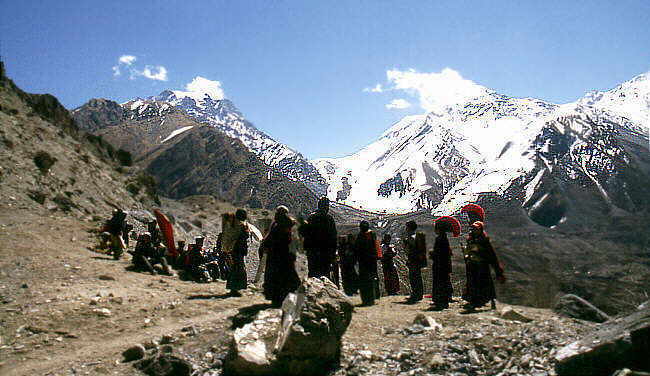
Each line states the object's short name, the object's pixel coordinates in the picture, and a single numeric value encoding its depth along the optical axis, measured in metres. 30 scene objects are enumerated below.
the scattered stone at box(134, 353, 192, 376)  5.42
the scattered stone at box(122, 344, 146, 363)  5.81
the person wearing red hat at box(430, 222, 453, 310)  8.52
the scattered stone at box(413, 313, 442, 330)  6.33
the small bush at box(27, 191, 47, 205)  16.86
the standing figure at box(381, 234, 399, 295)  11.73
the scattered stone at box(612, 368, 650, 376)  3.59
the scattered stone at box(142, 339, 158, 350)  6.03
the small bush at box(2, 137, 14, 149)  19.54
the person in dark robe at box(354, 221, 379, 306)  9.25
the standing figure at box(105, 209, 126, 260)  13.10
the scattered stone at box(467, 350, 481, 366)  5.07
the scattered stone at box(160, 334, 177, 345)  6.16
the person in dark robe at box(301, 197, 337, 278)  8.25
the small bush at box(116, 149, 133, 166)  43.30
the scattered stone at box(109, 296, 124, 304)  8.23
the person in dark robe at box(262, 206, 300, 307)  7.39
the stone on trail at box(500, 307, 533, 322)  6.29
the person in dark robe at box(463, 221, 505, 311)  7.84
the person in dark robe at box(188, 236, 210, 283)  12.92
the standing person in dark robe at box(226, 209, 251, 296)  9.12
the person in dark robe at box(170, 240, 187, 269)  13.45
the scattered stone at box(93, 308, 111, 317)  7.58
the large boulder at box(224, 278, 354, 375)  5.02
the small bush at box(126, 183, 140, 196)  30.35
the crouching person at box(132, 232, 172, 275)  12.07
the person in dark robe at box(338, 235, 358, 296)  11.45
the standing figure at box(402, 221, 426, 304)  9.85
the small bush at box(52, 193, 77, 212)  18.11
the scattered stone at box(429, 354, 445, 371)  5.08
